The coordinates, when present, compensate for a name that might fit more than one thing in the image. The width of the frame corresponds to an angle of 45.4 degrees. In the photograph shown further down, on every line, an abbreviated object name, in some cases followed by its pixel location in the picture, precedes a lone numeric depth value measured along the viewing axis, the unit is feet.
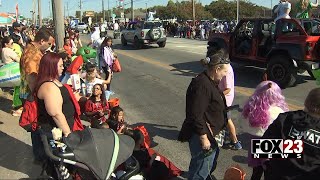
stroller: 9.73
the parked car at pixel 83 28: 189.01
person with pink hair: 14.55
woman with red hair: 12.12
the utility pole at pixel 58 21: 30.18
